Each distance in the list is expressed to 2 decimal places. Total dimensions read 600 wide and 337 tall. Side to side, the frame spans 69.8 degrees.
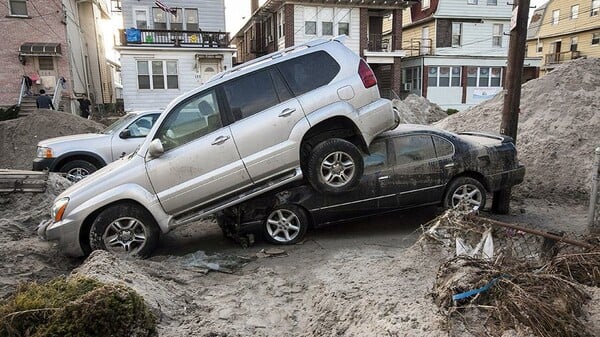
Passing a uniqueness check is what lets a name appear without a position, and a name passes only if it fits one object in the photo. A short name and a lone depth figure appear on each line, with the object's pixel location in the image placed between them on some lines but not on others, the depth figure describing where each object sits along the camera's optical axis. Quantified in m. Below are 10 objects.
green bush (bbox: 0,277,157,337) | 2.83
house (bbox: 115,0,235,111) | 23.31
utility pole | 7.07
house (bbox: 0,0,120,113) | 21.72
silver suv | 5.64
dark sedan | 6.17
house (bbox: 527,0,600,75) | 39.34
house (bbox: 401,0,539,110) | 30.64
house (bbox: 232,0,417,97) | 26.19
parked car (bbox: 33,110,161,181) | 9.37
